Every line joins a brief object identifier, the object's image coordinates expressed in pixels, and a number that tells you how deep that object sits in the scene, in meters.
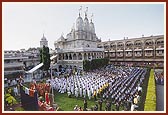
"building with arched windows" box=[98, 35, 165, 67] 26.19
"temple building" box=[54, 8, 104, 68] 23.01
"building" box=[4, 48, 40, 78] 16.56
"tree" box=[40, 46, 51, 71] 17.98
